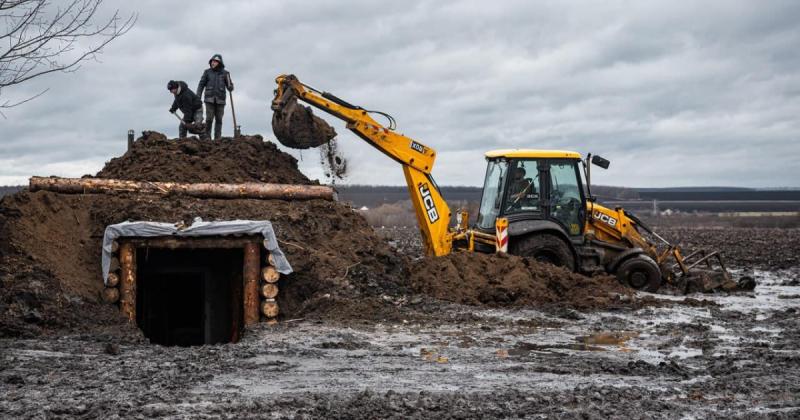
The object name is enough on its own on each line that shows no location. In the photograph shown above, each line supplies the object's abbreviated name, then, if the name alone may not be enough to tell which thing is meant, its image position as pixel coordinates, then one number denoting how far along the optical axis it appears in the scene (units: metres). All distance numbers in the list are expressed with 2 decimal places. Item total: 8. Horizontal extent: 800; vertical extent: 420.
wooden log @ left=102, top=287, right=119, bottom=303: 12.98
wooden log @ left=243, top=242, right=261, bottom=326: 13.55
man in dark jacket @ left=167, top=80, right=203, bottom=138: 17.19
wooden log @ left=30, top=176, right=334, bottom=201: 14.43
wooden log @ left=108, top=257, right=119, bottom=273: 13.17
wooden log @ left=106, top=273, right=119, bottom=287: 13.08
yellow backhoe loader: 16.53
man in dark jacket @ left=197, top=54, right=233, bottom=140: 16.92
